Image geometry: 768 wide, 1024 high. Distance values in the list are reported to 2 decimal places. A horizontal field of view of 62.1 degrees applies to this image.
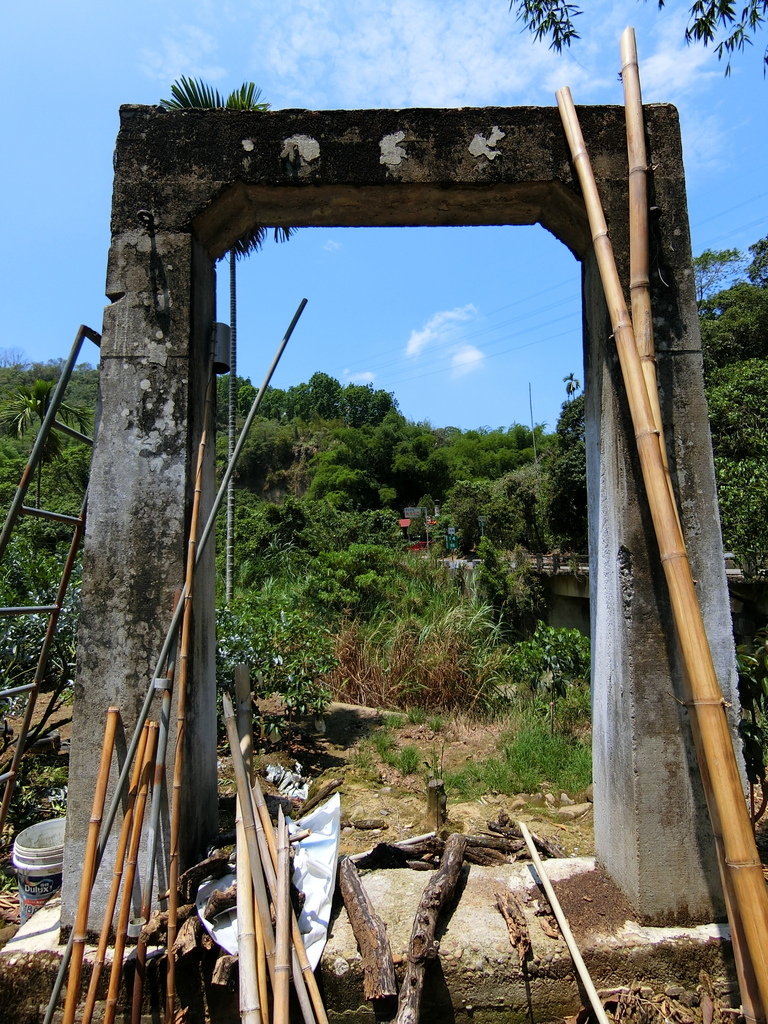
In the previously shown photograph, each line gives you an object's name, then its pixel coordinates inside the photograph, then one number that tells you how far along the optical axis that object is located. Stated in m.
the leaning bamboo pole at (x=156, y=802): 2.22
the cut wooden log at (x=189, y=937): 2.16
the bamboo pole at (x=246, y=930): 1.88
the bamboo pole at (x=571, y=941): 1.98
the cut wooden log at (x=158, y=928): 2.20
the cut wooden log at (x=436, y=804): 3.80
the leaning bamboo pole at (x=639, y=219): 2.37
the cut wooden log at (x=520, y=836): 2.97
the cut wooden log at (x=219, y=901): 2.21
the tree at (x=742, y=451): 7.16
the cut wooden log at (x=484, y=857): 2.83
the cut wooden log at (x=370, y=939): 2.05
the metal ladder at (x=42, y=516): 2.28
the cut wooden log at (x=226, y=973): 2.05
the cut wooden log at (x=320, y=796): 4.07
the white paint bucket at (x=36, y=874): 2.52
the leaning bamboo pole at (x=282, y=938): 1.83
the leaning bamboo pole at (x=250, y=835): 2.03
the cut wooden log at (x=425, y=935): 1.99
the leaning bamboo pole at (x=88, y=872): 1.95
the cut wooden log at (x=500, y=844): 2.94
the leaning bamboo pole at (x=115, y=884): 1.96
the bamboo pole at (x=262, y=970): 1.93
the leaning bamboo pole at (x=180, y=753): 2.08
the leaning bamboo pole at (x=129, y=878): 1.96
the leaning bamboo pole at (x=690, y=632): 1.81
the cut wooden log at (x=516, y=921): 2.20
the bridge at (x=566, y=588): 14.98
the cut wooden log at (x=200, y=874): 2.33
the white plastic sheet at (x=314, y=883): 2.19
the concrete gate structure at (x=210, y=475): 2.33
